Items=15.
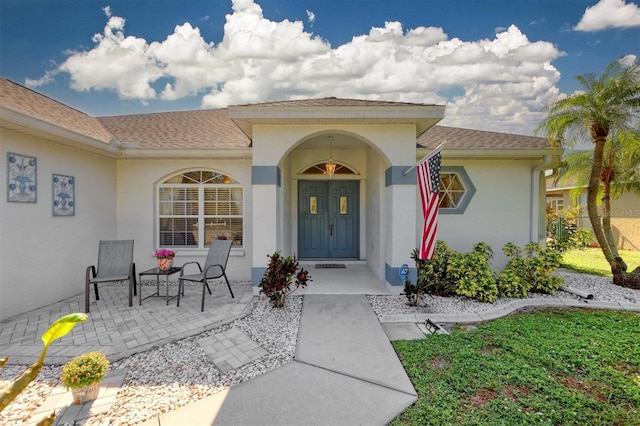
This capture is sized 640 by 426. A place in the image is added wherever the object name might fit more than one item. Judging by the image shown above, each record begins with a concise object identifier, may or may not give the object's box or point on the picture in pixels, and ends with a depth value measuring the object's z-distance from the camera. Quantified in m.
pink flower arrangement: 5.55
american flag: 4.93
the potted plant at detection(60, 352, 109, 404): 2.58
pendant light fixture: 7.44
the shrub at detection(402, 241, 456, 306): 5.70
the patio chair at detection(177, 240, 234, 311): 5.30
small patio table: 5.33
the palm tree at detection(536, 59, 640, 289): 6.34
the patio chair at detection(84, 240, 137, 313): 5.46
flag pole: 5.57
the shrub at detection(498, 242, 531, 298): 5.84
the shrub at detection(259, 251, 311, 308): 5.08
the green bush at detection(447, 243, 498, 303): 5.58
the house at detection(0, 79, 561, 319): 5.27
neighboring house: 13.33
